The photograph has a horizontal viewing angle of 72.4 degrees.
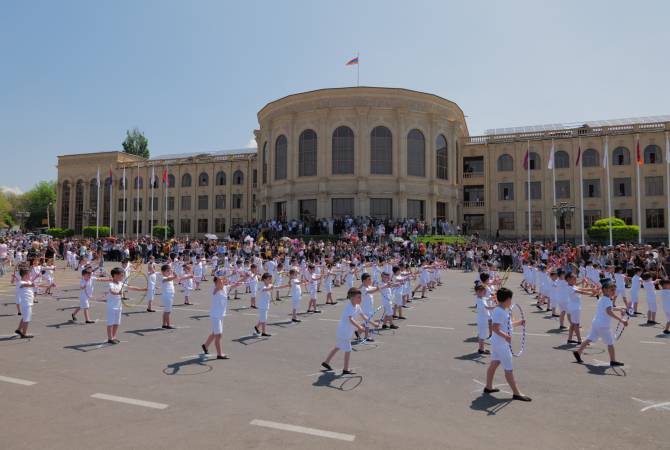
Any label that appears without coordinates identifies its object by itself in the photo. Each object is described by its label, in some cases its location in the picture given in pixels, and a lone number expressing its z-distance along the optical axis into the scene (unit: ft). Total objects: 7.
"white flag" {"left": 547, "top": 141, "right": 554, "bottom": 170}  140.30
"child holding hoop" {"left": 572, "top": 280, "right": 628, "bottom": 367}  31.63
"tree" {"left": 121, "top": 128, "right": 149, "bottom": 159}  328.29
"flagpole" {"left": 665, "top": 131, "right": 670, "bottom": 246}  127.85
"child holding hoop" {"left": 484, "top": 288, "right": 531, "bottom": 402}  25.21
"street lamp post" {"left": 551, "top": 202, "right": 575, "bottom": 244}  131.99
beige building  169.68
